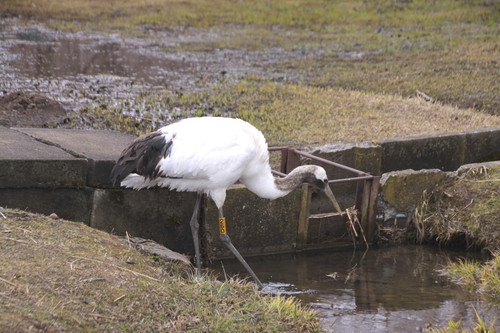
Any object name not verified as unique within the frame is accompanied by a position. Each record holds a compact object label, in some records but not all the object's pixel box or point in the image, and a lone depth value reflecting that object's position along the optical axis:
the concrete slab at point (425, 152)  17.55
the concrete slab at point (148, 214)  13.41
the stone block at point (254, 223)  14.35
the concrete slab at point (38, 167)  12.39
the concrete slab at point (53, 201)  12.59
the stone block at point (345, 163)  16.53
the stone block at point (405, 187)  16.12
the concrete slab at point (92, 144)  13.09
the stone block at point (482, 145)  18.39
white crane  12.73
